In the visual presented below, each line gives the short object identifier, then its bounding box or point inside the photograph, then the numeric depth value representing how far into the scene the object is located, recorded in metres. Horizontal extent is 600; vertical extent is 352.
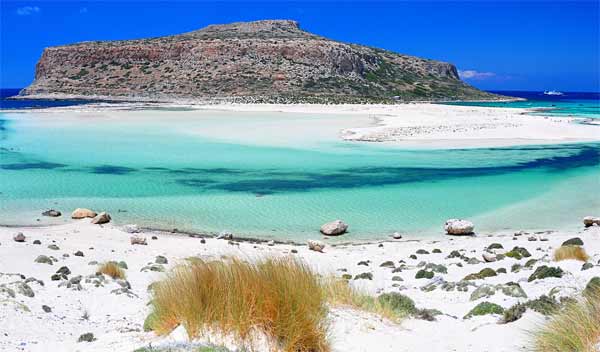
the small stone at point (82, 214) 15.02
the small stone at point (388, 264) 10.84
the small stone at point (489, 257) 11.15
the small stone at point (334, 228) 13.89
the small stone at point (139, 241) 12.24
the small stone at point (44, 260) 10.31
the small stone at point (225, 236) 13.19
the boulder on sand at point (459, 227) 13.99
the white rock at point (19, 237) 11.88
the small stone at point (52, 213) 15.29
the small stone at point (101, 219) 14.45
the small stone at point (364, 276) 9.68
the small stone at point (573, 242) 11.77
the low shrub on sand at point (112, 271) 9.62
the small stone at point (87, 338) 6.21
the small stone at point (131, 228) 13.64
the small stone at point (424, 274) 9.88
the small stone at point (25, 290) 7.86
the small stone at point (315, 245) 12.30
